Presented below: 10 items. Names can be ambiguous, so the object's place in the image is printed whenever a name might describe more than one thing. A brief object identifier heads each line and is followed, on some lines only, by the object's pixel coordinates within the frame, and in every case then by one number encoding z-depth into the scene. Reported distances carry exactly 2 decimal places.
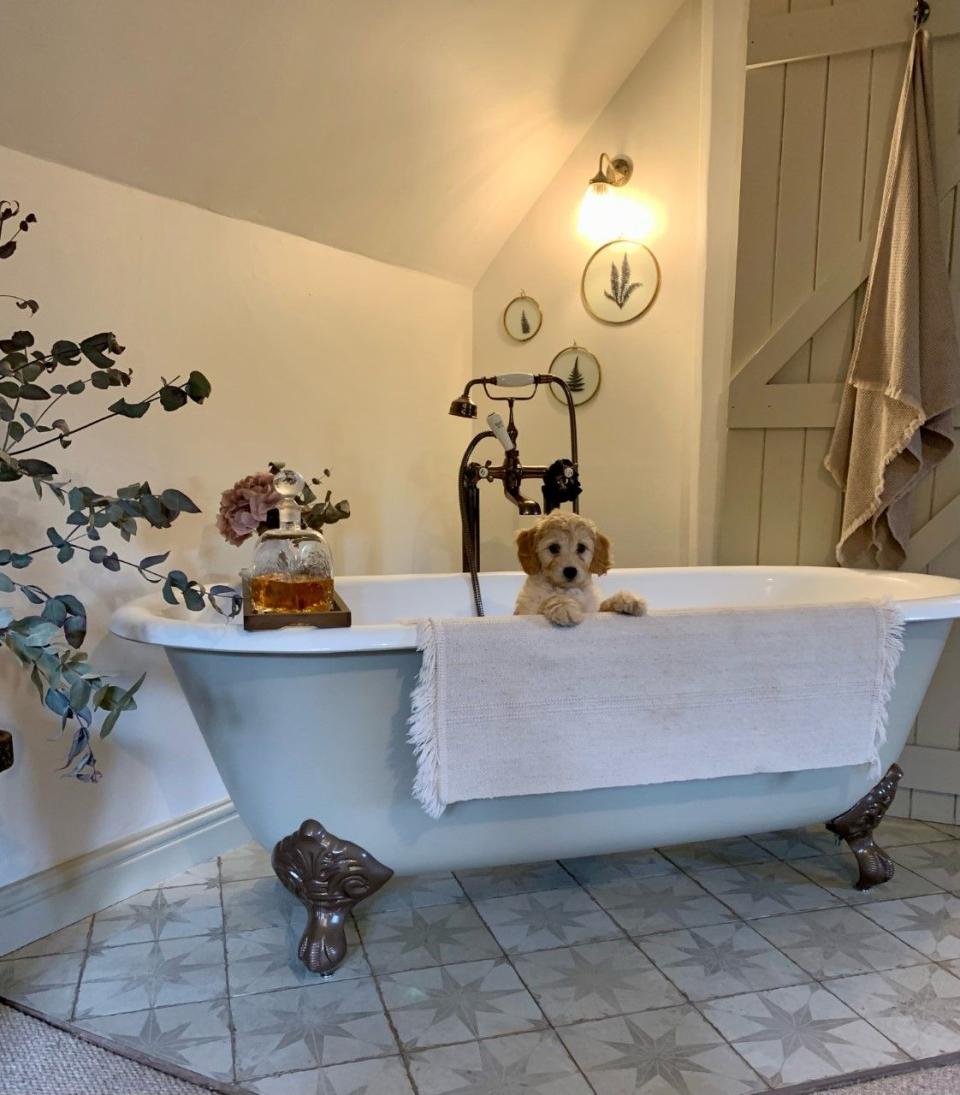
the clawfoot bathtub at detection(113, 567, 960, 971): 1.45
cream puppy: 1.68
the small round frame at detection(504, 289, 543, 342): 2.86
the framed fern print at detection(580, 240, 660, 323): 2.64
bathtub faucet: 2.08
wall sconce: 2.64
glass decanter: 1.50
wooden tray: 1.40
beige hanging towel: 2.12
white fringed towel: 1.44
